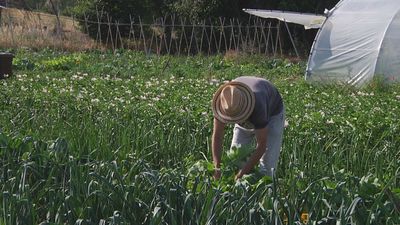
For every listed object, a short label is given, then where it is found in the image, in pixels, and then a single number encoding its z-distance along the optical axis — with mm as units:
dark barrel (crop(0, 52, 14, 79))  12000
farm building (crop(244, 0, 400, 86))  12461
